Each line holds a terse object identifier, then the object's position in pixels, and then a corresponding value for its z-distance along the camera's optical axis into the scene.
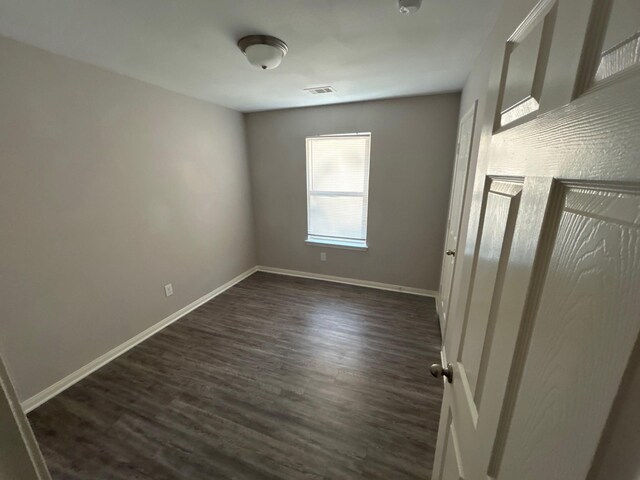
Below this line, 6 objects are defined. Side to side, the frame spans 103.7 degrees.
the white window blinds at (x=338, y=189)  3.23
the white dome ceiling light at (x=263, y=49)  1.49
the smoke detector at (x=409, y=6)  1.13
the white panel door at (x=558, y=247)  0.26
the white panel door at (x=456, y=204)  1.96
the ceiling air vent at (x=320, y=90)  2.44
